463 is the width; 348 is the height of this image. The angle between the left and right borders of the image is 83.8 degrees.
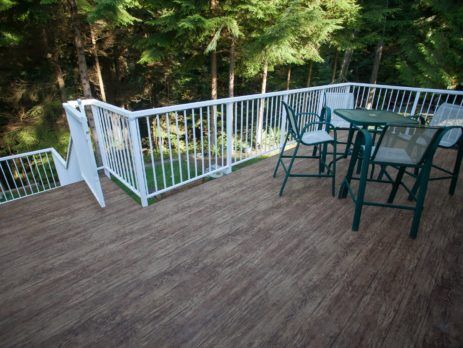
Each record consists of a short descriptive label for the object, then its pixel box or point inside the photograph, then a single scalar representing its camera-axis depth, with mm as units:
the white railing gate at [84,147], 2502
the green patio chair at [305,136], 2783
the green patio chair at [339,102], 3811
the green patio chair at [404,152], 1991
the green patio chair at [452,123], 2763
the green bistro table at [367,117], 2645
